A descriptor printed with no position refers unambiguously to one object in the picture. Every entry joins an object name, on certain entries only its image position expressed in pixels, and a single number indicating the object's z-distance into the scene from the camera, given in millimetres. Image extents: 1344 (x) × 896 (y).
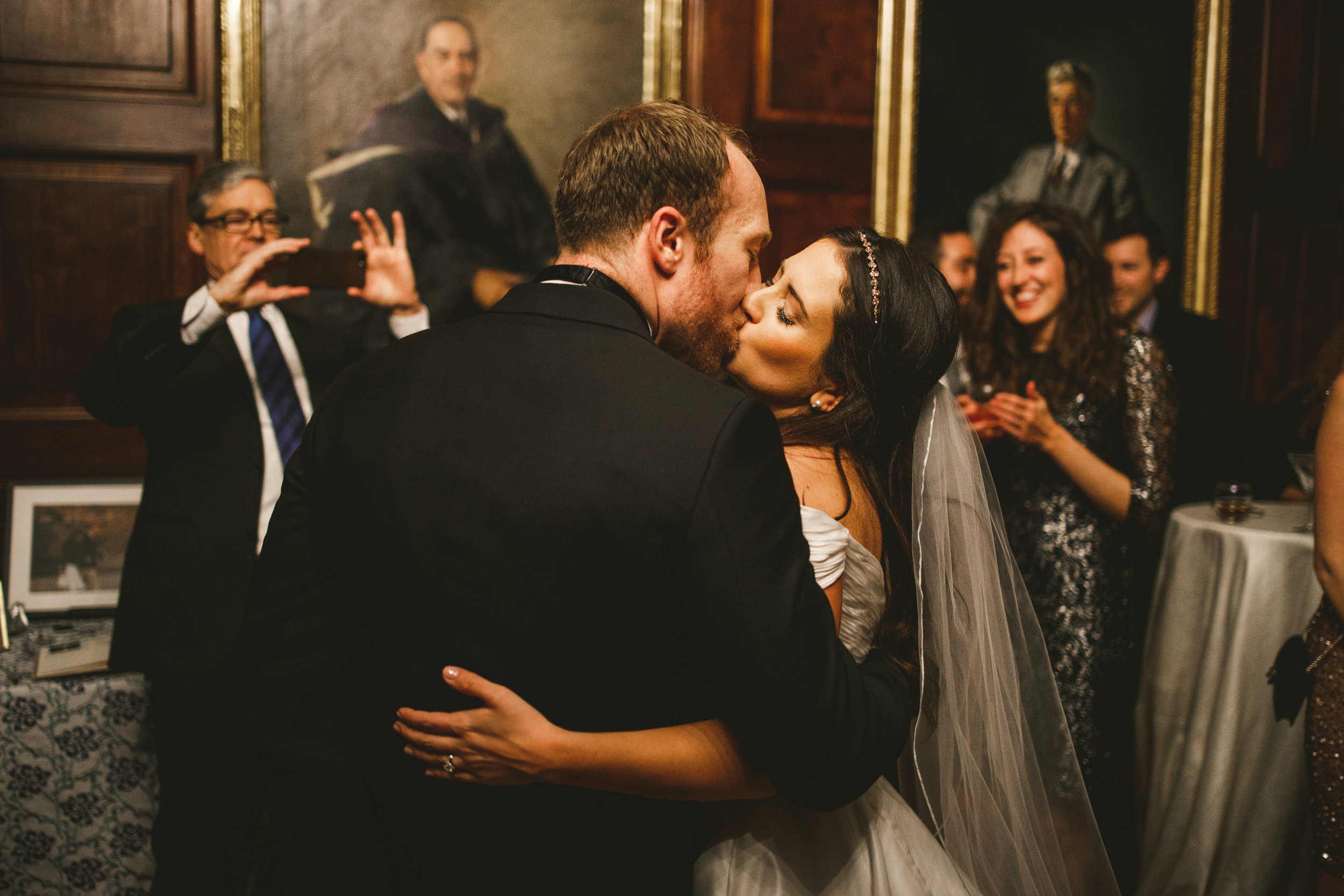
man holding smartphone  2256
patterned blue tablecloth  2486
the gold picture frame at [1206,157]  4230
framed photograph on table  2967
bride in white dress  1362
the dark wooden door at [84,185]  3027
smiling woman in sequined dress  2670
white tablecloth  2426
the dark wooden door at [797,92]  3582
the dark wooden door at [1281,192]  4227
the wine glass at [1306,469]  2697
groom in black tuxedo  1018
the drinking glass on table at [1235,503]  2709
